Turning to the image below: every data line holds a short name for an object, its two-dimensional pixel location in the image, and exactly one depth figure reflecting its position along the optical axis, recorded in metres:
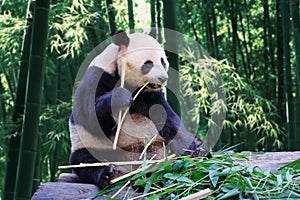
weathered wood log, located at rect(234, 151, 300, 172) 6.88
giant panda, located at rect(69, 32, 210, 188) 6.85
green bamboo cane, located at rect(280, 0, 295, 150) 10.02
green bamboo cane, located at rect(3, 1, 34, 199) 9.48
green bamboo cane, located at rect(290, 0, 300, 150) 9.71
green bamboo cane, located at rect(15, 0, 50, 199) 8.69
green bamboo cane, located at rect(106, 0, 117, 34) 9.47
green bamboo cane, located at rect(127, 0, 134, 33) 9.59
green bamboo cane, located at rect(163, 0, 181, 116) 8.67
